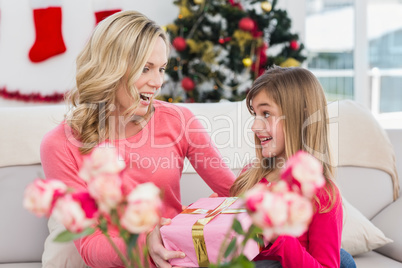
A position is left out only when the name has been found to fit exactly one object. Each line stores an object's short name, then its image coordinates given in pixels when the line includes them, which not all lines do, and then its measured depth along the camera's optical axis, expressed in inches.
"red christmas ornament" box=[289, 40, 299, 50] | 132.6
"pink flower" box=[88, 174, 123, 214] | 22.5
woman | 57.9
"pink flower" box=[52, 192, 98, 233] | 22.4
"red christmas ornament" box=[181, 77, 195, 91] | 131.5
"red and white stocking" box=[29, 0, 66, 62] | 132.1
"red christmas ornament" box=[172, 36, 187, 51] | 130.5
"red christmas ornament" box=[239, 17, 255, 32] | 128.8
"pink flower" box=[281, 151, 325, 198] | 22.6
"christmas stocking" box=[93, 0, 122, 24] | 137.6
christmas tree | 131.2
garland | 131.6
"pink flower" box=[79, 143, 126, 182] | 22.9
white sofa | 73.9
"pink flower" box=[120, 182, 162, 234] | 21.5
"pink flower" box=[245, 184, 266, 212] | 22.7
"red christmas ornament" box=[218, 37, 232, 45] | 132.3
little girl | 50.4
